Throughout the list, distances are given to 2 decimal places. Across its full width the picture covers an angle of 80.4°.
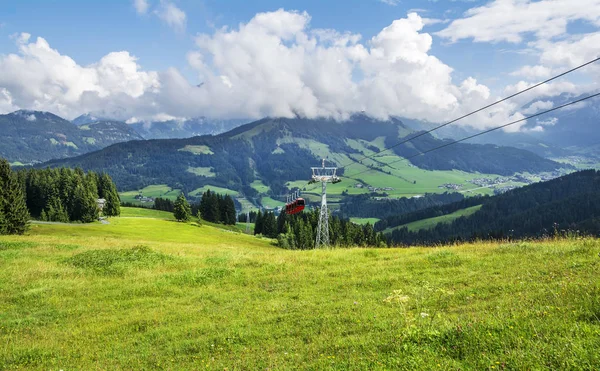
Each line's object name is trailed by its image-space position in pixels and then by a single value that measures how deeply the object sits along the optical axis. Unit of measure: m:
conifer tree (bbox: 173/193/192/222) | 116.56
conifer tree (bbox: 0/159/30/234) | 53.44
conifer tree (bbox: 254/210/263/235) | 137.62
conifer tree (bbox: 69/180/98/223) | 95.44
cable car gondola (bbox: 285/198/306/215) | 56.91
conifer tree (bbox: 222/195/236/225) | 148.57
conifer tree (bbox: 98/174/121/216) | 117.03
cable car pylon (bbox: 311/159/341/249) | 43.31
